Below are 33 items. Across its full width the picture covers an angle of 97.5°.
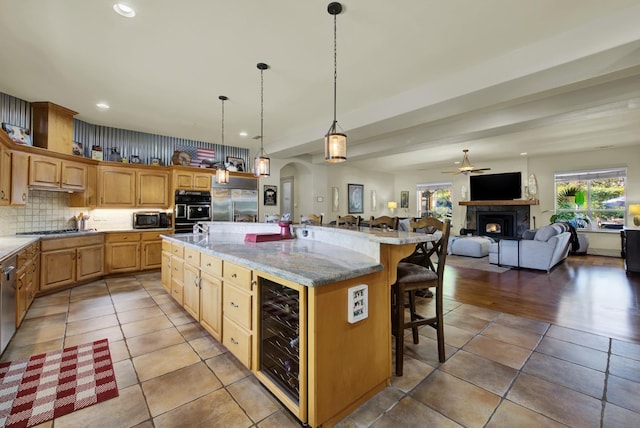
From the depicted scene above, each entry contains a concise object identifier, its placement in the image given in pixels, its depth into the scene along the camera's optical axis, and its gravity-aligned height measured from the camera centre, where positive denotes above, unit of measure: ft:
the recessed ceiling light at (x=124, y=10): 7.11 +5.23
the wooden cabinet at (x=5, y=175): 10.50 +1.38
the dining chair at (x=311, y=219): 12.94 -0.32
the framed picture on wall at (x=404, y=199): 37.60 +1.90
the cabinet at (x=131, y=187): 16.05 +1.47
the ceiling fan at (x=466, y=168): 23.38 +3.78
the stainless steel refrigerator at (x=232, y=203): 19.42 +0.66
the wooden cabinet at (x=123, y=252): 15.78 -2.32
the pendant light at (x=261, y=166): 11.64 +1.93
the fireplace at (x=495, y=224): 28.17 -1.05
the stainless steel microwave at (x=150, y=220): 17.12 -0.51
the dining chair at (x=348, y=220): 12.15 -0.32
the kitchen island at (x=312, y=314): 4.91 -2.12
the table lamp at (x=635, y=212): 20.49 +0.16
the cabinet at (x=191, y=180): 17.94 +2.14
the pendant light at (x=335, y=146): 8.31 +2.00
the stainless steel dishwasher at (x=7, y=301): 7.52 -2.57
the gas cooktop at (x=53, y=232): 13.44 -1.04
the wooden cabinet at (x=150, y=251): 16.83 -2.38
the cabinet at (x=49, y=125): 13.58 +4.23
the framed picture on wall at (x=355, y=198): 32.35 +1.76
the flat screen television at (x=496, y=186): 28.02 +2.82
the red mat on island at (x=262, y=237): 9.66 -0.88
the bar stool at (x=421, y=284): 6.77 -1.78
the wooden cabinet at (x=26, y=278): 9.19 -2.48
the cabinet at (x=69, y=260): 12.69 -2.40
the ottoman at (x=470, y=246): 22.44 -2.70
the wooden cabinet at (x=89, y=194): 15.42 +0.96
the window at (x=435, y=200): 34.19 +1.72
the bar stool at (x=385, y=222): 9.98 -0.36
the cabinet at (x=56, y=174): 12.72 +1.85
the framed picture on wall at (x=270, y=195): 22.44 +1.42
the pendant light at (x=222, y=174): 12.84 +1.77
